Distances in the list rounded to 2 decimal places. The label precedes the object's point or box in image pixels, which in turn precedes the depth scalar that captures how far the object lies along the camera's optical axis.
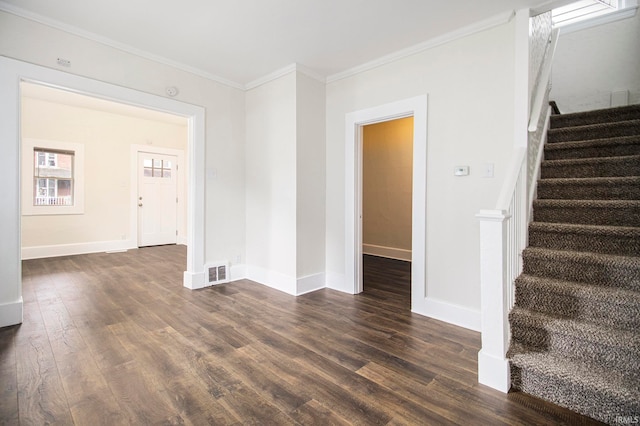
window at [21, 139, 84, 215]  5.57
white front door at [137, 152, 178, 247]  6.96
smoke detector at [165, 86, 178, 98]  3.66
